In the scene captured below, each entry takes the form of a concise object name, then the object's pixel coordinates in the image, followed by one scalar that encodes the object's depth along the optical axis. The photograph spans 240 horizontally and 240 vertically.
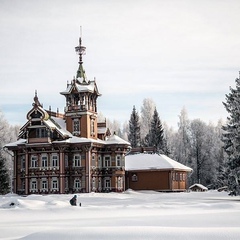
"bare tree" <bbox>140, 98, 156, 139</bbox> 112.88
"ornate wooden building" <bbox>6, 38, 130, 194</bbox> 59.97
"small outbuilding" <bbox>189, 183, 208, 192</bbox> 80.12
